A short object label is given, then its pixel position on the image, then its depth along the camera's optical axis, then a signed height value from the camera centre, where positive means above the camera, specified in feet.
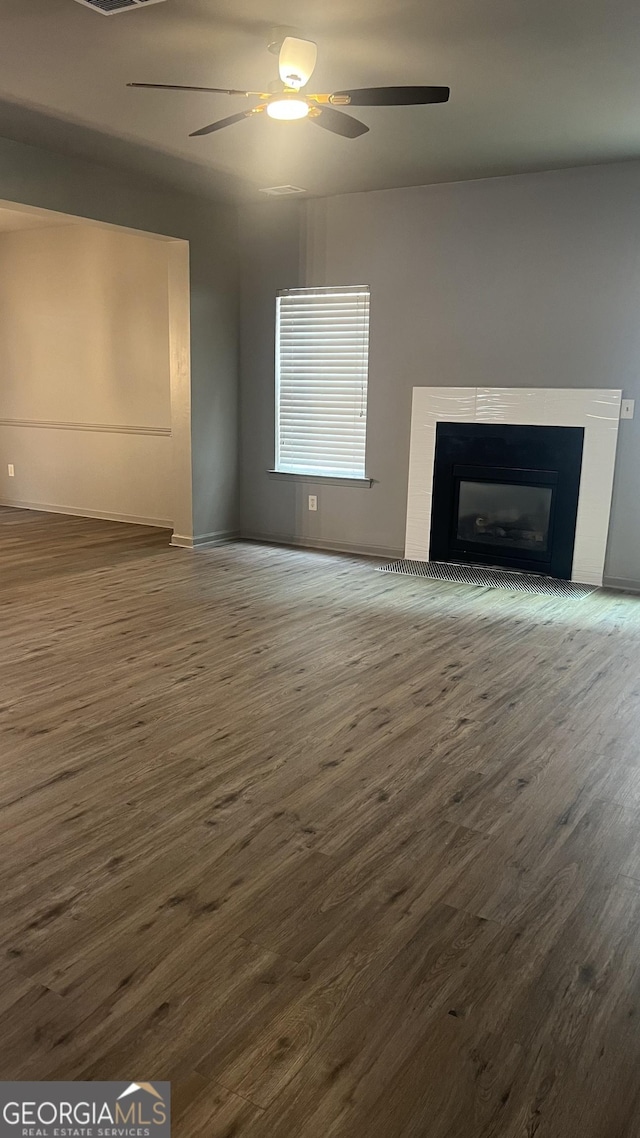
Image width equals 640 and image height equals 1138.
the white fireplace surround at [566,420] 17.70 -0.56
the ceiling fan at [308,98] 10.56 +3.92
